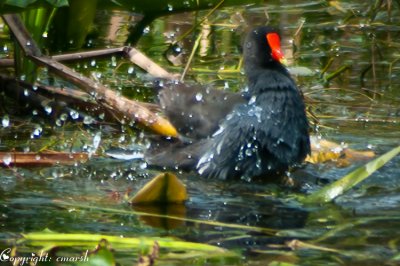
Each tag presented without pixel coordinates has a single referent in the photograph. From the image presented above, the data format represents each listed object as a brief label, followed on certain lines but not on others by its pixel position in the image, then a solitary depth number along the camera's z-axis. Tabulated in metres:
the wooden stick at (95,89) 10.21
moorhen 9.46
